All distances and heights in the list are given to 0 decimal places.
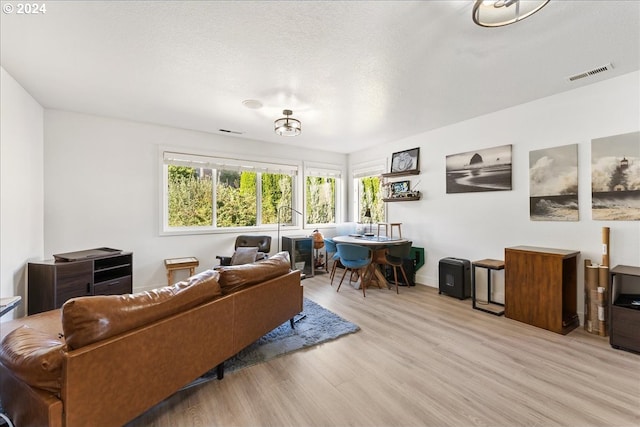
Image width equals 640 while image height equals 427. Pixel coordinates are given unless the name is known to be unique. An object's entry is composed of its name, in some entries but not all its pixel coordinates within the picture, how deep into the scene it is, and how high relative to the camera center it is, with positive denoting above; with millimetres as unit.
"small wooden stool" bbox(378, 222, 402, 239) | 5076 -235
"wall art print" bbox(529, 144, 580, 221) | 3062 +338
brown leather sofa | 1203 -734
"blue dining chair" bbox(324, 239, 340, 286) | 4734 -611
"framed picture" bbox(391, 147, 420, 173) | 4805 +968
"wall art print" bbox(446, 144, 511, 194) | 3641 +614
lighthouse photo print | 2666 +354
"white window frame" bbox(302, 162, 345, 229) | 5877 +875
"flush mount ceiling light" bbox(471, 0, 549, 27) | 1587 +1320
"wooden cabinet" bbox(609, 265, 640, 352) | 2379 -919
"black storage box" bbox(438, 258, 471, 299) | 3896 -952
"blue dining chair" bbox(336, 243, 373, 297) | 4129 -656
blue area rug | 2307 -1242
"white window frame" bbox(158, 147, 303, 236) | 4367 +857
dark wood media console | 2938 -768
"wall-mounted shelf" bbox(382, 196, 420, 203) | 4754 +256
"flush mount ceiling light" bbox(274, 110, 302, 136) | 3459 +1121
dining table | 4289 -469
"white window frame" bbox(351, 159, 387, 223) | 5623 +885
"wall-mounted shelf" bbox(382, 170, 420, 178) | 4781 +727
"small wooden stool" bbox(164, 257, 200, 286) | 4129 -779
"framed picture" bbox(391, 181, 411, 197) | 5012 +477
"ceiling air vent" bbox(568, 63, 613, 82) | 2564 +1371
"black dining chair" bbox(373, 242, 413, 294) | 4250 -698
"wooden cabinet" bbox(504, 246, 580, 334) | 2834 -830
